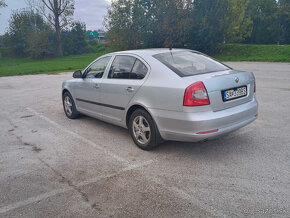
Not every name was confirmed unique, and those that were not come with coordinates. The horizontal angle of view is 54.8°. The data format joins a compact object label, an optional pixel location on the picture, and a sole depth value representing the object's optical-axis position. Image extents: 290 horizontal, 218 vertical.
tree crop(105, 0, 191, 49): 31.80
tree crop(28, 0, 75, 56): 50.22
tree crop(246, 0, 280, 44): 48.12
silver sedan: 3.84
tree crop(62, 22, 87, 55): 54.19
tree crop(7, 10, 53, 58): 48.22
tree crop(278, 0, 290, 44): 47.38
